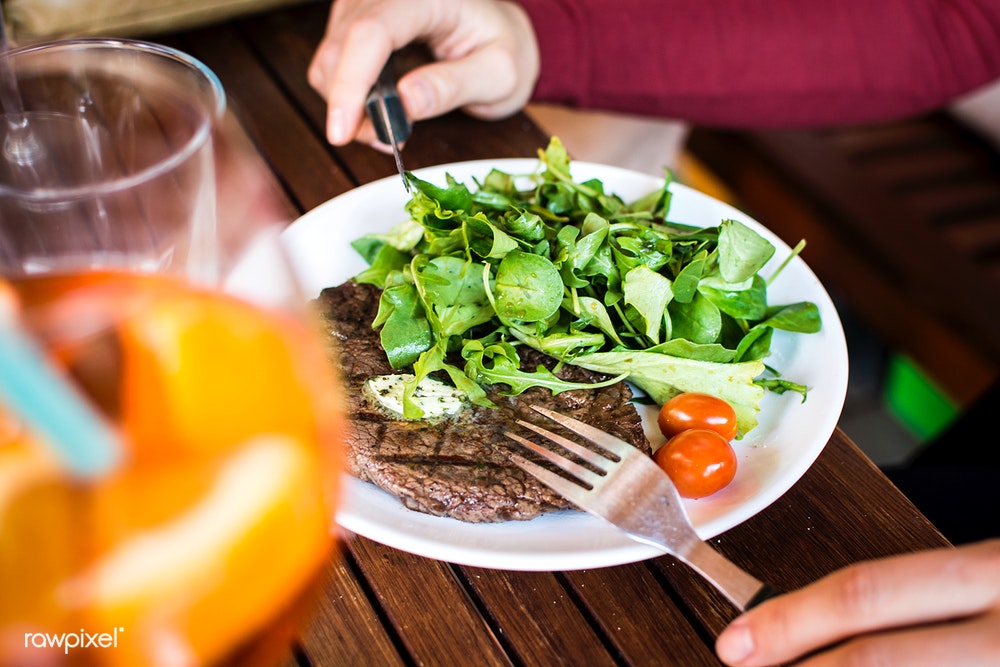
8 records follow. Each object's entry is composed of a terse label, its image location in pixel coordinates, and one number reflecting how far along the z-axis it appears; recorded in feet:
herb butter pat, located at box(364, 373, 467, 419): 2.89
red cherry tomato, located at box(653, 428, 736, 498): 2.67
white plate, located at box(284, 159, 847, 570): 2.40
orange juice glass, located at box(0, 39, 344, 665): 0.91
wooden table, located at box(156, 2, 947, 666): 2.37
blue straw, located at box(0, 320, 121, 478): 0.85
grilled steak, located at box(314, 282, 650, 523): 2.56
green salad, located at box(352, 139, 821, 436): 3.00
